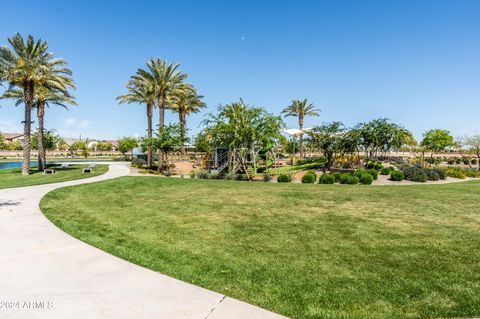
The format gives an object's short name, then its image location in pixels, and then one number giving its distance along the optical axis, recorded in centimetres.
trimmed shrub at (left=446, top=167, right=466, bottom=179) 2559
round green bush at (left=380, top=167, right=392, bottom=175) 2534
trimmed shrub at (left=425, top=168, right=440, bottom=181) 2327
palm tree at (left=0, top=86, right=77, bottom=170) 3212
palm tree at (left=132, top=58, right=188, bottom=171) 3347
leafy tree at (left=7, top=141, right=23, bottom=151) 8892
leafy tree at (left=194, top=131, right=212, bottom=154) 3110
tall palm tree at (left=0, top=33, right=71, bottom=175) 2497
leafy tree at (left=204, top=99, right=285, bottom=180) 2417
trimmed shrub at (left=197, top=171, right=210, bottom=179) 2409
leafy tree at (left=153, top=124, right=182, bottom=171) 3229
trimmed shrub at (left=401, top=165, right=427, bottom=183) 2217
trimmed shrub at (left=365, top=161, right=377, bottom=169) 3072
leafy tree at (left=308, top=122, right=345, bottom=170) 2941
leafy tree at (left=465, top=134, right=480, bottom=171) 4254
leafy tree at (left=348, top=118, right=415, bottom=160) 3272
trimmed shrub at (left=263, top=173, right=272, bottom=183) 2332
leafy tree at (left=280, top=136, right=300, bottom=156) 6750
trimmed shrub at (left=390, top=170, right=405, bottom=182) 2227
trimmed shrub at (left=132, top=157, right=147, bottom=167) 3956
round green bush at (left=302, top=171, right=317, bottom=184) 2186
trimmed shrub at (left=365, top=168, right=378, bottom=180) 2303
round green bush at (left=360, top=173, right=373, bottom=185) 2108
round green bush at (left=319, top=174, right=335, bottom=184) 2105
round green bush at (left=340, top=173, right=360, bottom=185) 2075
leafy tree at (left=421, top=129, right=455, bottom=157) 5468
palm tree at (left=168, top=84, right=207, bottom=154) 4181
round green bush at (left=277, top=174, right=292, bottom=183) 2219
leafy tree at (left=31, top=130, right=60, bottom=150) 5723
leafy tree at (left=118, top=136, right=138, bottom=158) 7538
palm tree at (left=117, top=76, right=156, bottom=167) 3750
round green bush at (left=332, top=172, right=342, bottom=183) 2188
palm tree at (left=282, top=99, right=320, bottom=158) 5548
